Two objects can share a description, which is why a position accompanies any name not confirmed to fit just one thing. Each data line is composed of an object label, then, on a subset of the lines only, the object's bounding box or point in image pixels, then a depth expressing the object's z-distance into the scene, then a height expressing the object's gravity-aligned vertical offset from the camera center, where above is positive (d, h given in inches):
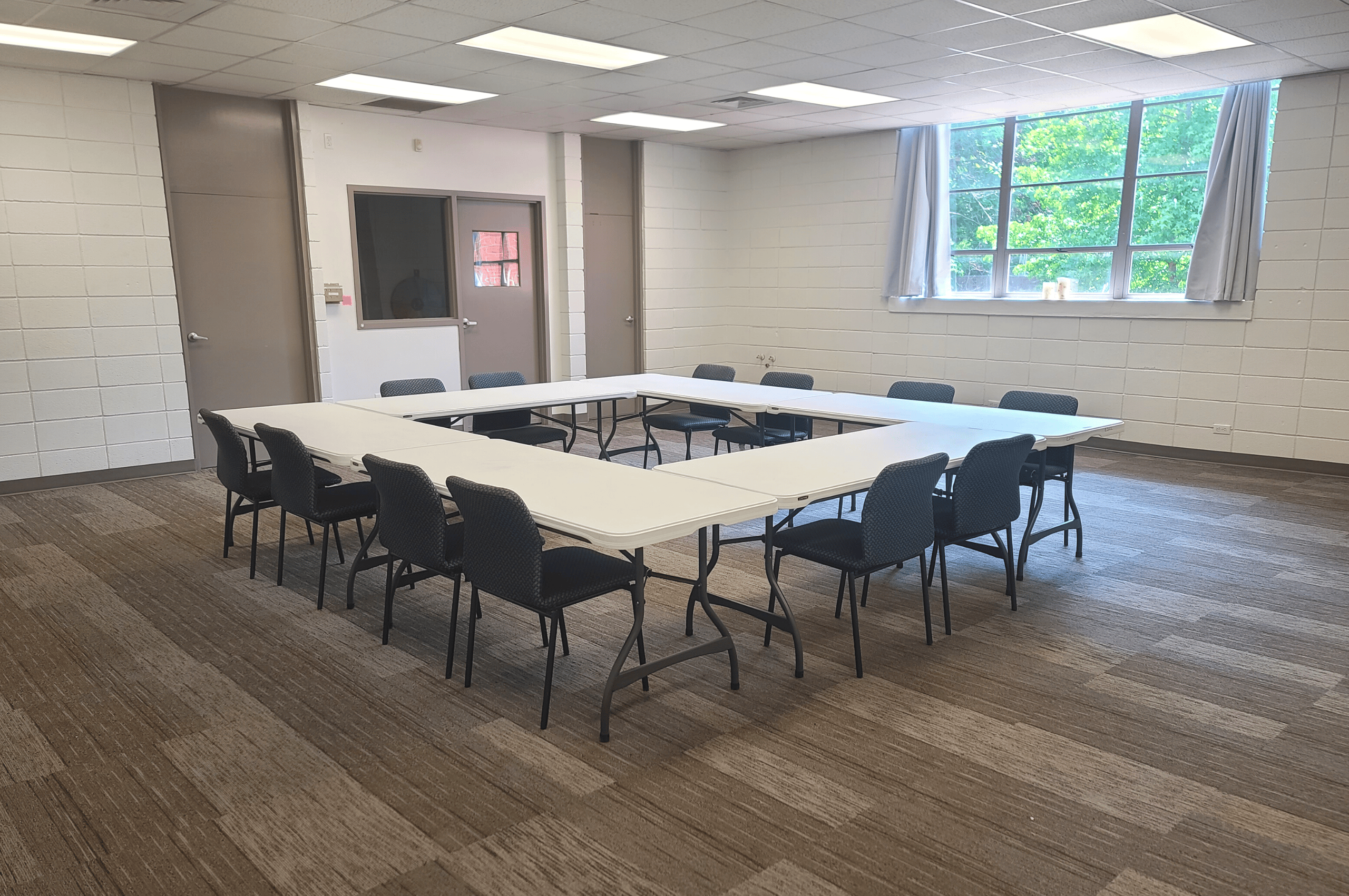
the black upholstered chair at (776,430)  240.4 -39.4
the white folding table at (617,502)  114.5 -29.3
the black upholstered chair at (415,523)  131.9 -34.4
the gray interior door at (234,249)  275.0 +10.4
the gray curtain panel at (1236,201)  270.2 +22.3
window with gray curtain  293.0 +26.8
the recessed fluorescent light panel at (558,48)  219.6 +56.4
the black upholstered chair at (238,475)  181.3 -38.0
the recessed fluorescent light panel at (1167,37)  210.4 +55.7
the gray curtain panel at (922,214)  342.0 +23.8
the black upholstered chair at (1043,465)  189.0 -38.7
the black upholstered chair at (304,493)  162.4 -37.6
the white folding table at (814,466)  136.5 -29.5
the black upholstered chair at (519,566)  115.5 -36.4
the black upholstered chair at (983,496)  150.3 -35.4
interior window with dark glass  314.0 +8.9
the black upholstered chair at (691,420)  261.7 -39.1
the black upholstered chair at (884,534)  133.7 -37.2
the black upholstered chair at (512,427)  247.3 -38.8
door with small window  339.6 -1.8
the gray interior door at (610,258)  371.2 +9.4
